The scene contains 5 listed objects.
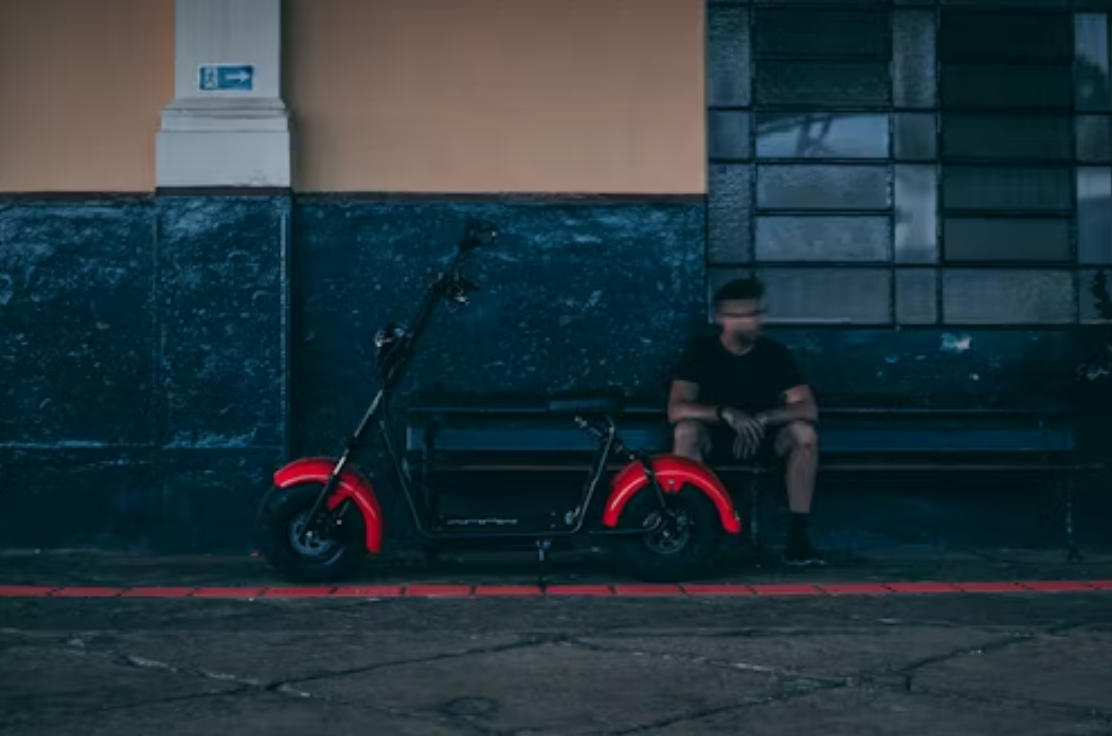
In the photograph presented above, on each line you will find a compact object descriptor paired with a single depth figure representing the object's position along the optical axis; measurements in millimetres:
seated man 7852
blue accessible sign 8375
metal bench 8086
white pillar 8312
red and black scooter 7246
